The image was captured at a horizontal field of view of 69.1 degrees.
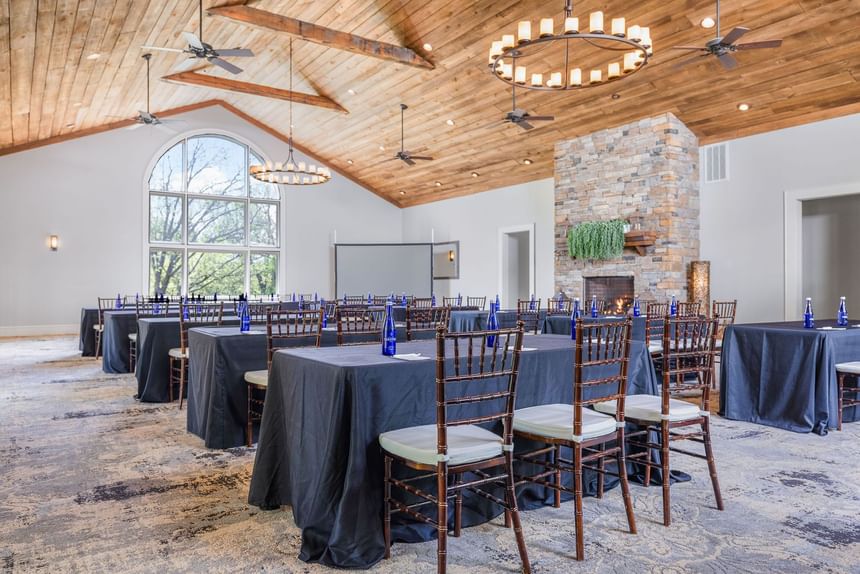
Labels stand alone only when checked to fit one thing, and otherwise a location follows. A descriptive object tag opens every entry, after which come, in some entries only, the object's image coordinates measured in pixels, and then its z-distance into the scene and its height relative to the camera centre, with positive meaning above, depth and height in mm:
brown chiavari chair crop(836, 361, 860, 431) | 4488 -650
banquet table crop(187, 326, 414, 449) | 3977 -549
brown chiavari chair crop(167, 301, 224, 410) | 5234 -465
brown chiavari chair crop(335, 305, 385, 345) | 3996 -230
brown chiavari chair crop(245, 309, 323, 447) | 3818 -503
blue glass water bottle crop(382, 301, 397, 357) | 2879 -185
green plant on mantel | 9367 +895
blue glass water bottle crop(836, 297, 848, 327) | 5227 -176
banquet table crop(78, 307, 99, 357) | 8922 -451
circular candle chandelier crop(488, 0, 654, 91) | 4434 +2170
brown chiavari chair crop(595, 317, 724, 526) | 2832 -544
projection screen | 14516 +688
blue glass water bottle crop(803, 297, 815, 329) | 5021 -181
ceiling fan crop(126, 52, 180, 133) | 9383 +2739
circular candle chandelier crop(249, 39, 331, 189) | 9593 +2018
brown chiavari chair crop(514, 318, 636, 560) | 2502 -533
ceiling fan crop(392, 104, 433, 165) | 10245 +2313
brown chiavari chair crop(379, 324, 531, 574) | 2193 -554
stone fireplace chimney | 8906 +1594
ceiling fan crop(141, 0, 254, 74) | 6234 +2558
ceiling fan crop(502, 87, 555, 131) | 7508 +2175
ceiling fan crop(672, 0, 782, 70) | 5297 +2178
